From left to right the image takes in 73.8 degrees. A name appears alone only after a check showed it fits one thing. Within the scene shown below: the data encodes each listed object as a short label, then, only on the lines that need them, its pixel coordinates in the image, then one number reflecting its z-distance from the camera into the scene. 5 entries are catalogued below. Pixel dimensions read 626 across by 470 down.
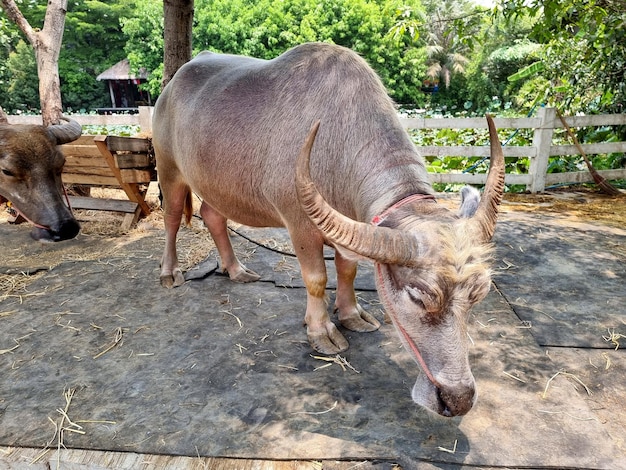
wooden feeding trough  5.68
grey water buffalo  1.92
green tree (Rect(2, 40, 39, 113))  30.45
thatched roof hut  31.36
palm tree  35.59
